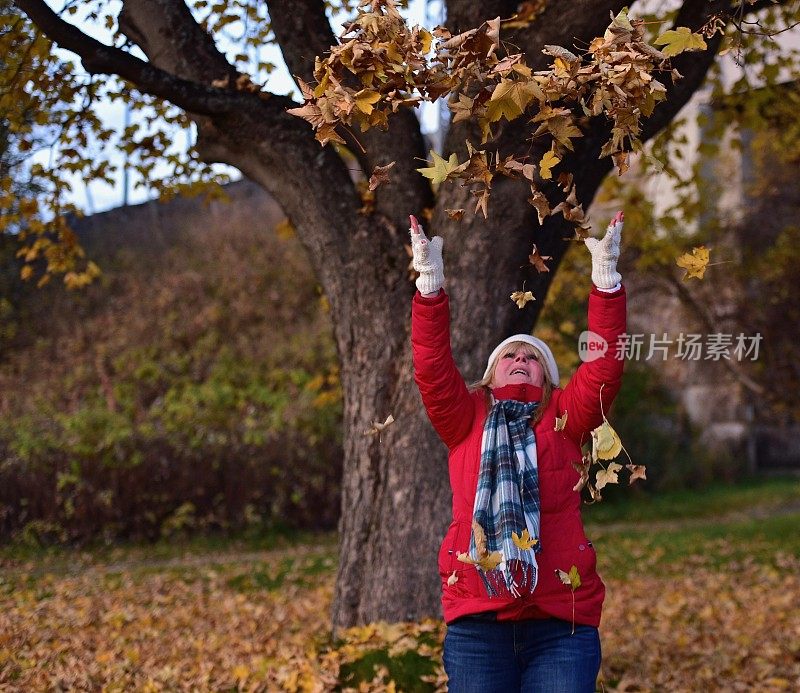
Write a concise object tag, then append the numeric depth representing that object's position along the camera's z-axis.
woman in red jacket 2.83
